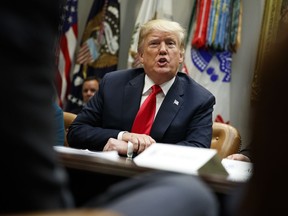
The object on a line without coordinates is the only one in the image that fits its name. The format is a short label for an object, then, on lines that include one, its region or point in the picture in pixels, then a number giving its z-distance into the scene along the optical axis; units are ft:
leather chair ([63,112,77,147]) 11.95
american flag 17.99
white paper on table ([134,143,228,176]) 4.56
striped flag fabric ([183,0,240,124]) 16.92
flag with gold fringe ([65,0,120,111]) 17.74
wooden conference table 4.13
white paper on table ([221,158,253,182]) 6.25
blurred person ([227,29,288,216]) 2.08
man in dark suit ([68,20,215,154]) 9.98
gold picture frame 16.21
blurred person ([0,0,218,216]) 2.17
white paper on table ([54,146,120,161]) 6.11
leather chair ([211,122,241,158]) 10.59
